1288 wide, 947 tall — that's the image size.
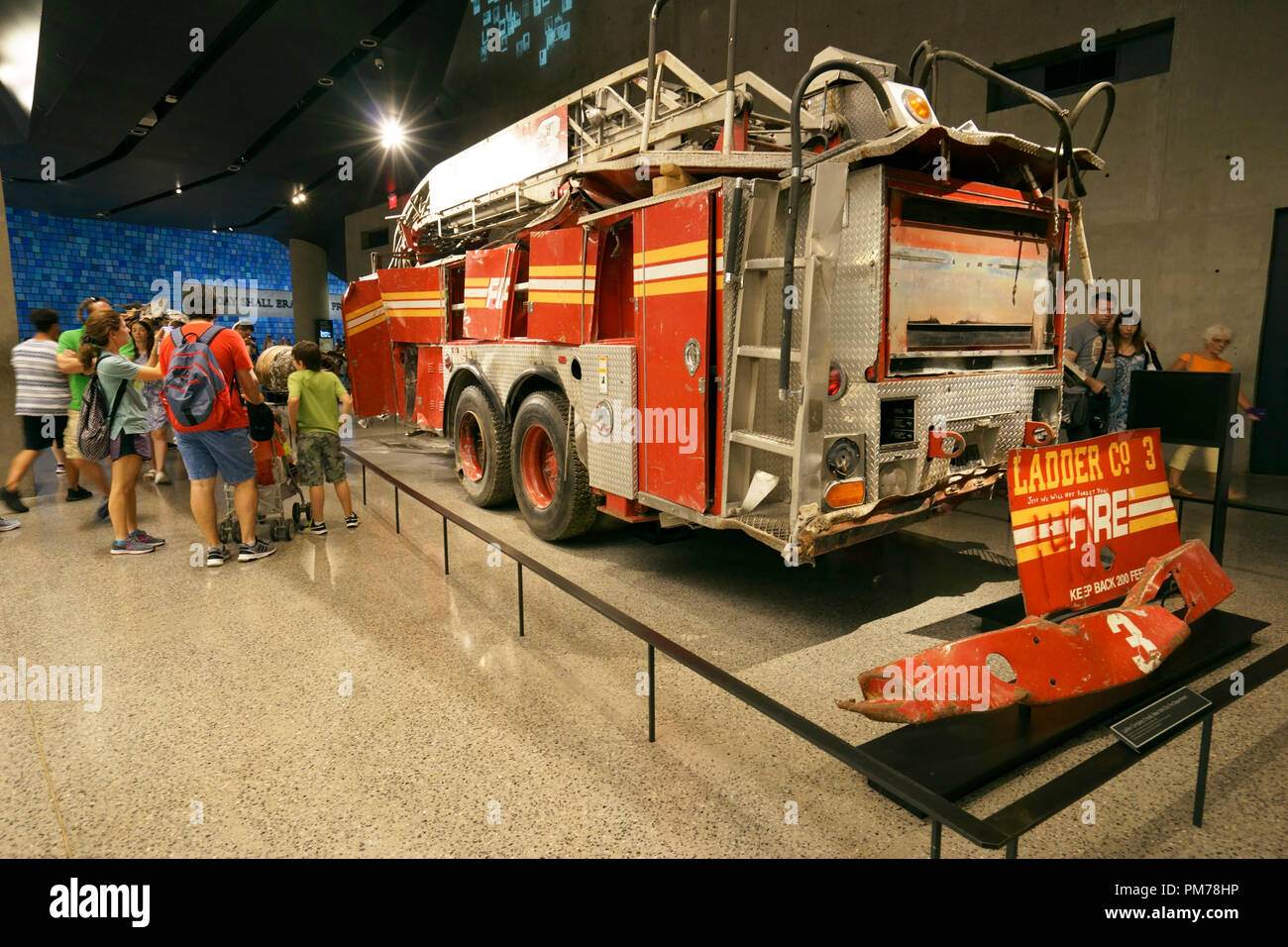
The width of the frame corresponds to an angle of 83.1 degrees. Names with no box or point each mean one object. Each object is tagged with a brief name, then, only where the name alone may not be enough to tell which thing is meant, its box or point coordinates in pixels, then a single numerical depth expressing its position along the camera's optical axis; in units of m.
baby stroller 5.73
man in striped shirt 6.06
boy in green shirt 5.71
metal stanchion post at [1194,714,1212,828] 2.37
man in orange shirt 4.98
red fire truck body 3.52
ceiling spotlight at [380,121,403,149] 16.94
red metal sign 3.12
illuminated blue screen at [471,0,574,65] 13.28
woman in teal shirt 5.30
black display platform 2.57
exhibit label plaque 2.16
